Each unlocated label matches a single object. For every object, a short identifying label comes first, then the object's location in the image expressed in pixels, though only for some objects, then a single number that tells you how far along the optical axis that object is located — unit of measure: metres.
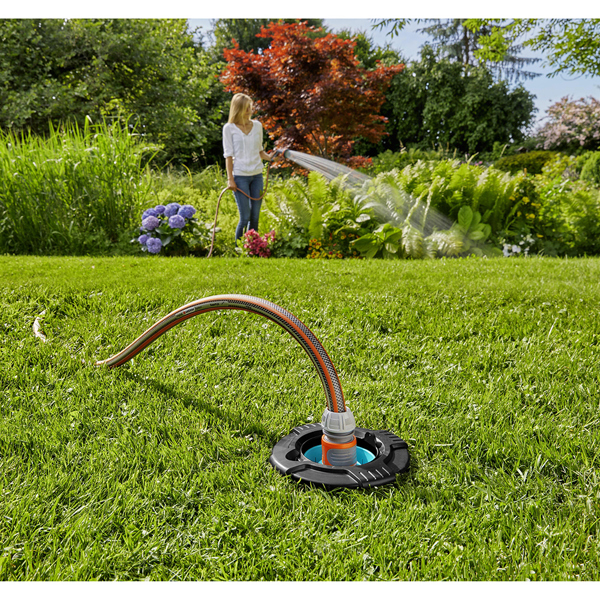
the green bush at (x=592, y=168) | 11.80
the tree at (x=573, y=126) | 16.03
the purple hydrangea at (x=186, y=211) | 6.22
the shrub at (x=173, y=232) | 6.03
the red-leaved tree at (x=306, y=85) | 9.41
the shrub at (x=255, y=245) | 6.08
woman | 6.17
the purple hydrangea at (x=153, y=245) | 5.91
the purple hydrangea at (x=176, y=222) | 6.04
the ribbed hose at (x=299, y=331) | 1.49
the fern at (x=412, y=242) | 5.52
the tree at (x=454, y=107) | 17.66
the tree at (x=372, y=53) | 17.97
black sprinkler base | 1.55
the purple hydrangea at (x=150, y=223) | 6.01
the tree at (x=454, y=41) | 19.17
